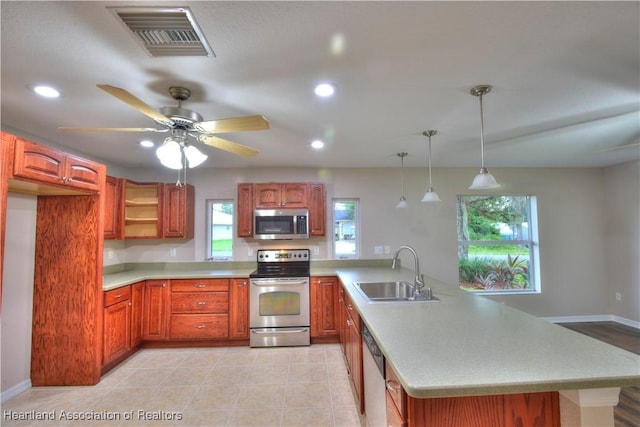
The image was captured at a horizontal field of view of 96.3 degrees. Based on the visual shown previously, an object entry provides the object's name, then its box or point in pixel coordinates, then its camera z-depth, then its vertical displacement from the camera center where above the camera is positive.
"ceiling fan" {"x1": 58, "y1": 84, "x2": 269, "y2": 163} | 1.66 +0.65
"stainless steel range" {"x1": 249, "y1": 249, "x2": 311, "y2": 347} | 3.52 -1.02
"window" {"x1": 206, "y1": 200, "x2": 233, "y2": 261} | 4.17 -0.02
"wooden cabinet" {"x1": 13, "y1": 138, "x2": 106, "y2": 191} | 1.96 +0.50
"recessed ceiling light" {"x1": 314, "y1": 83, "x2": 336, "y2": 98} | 1.80 +0.90
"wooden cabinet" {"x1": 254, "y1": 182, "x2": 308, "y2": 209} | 3.93 +0.44
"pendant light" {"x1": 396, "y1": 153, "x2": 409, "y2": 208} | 3.45 +0.33
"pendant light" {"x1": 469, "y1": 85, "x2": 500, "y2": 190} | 1.89 +0.33
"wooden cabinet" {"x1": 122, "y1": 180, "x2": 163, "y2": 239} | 3.83 +0.26
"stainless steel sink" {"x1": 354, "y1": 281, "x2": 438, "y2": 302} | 2.69 -0.59
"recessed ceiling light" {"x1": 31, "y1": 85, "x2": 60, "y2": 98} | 1.79 +0.90
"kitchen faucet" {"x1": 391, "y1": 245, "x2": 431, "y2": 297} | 2.33 -0.46
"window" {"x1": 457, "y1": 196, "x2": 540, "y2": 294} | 4.41 -0.28
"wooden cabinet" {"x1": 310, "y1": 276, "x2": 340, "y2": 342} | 3.59 -1.02
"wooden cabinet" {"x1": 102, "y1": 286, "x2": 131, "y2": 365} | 2.86 -0.98
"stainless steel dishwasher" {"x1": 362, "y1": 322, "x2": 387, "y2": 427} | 1.45 -0.88
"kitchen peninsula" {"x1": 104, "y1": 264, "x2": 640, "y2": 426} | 0.98 -0.53
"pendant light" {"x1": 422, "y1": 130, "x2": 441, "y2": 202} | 2.75 +0.32
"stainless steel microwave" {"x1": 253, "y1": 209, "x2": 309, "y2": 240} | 3.87 +0.06
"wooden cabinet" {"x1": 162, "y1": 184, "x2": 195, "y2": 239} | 3.83 +0.23
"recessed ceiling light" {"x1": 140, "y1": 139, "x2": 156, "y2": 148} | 2.89 +0.89
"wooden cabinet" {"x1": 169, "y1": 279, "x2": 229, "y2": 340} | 3.49 -0.99
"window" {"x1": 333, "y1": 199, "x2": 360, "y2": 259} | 4.26 -0.02
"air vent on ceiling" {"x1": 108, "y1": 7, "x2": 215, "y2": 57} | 1.16 +0.88
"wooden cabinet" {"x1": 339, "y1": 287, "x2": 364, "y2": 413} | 2.12 -1.00
